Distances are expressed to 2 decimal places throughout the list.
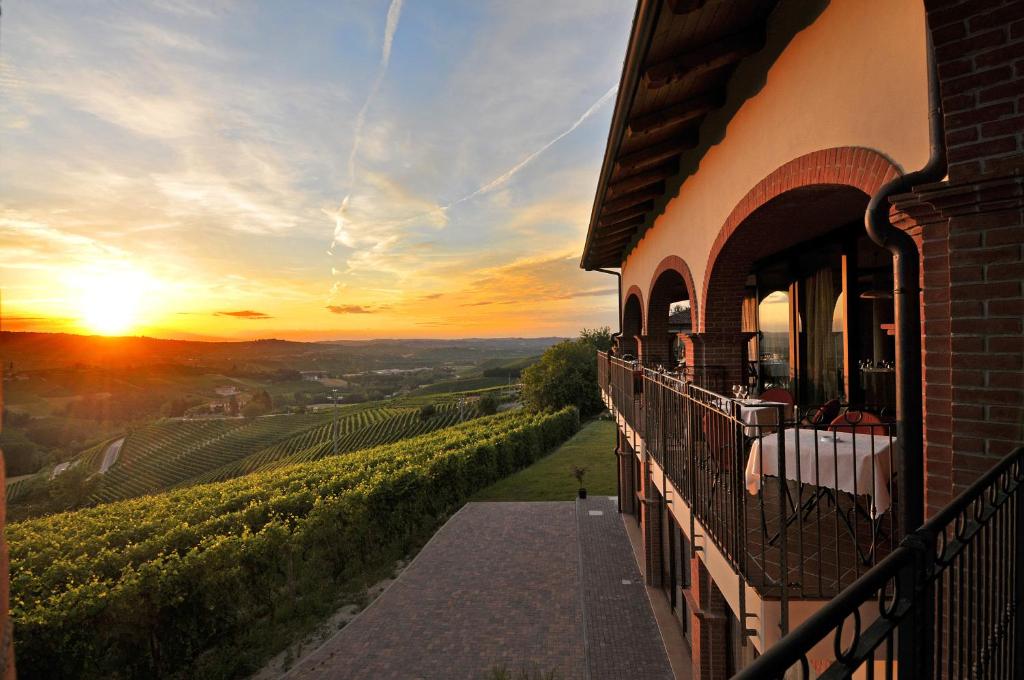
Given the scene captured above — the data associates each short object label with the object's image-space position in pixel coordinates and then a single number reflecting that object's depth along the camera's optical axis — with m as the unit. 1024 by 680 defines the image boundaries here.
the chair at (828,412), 6.76
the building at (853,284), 2.37
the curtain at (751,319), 11.48
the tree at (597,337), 50.59
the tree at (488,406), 59.00
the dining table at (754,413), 3.54
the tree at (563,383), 45.06
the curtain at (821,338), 8.55
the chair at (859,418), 4.59
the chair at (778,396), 7.40
